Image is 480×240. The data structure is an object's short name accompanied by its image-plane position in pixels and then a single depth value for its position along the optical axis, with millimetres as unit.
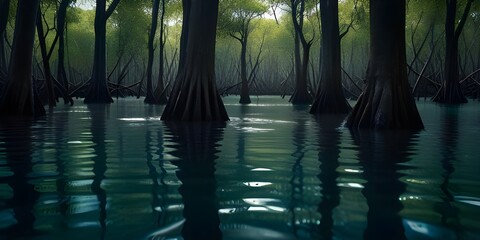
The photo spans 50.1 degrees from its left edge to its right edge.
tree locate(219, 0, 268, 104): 26516
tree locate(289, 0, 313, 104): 20388
